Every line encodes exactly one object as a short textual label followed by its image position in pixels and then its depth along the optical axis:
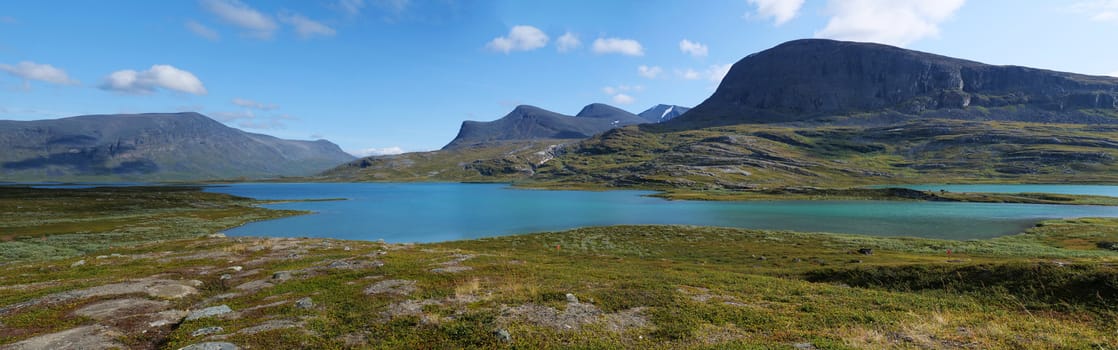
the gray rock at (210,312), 20.81
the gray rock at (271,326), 18.28
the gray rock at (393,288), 25.50
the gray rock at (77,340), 16.64
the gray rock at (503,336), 17.09
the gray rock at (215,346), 16.02
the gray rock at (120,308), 21.53
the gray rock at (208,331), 18.17
